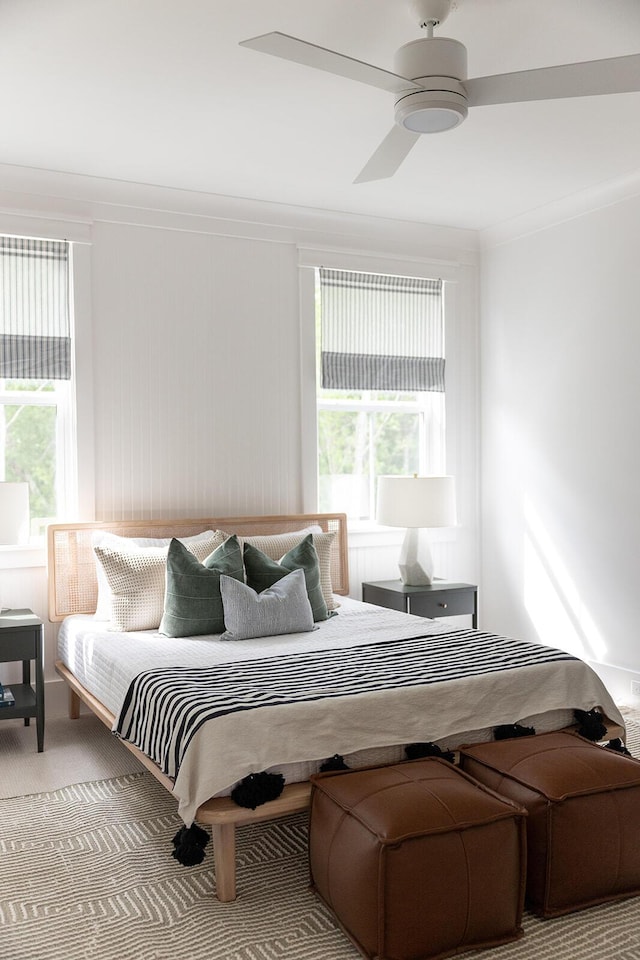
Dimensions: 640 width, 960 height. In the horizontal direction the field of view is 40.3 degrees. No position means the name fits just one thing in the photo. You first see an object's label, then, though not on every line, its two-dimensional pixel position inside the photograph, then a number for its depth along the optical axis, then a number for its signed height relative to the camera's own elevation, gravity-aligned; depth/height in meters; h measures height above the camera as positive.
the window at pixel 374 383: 5.26 +0.53
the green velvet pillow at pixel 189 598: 3.89 -0.57
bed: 2.58 -0.77
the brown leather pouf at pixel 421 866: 2.20 -1.04
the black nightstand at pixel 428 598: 4.84 -0.74
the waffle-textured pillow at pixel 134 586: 4.05 -0.54
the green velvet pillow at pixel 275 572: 4.16 -0.49
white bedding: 2.58 -0.82
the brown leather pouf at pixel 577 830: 2.45 -1.03
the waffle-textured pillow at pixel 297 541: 4.54 -0.40
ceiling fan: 2.52 +1.19
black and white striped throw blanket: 2.67 -0.74
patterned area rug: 2.32 -1.26
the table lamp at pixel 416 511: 4.93 -0.25
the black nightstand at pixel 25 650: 3.93 -0.80
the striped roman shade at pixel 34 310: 4.41 +0.83
